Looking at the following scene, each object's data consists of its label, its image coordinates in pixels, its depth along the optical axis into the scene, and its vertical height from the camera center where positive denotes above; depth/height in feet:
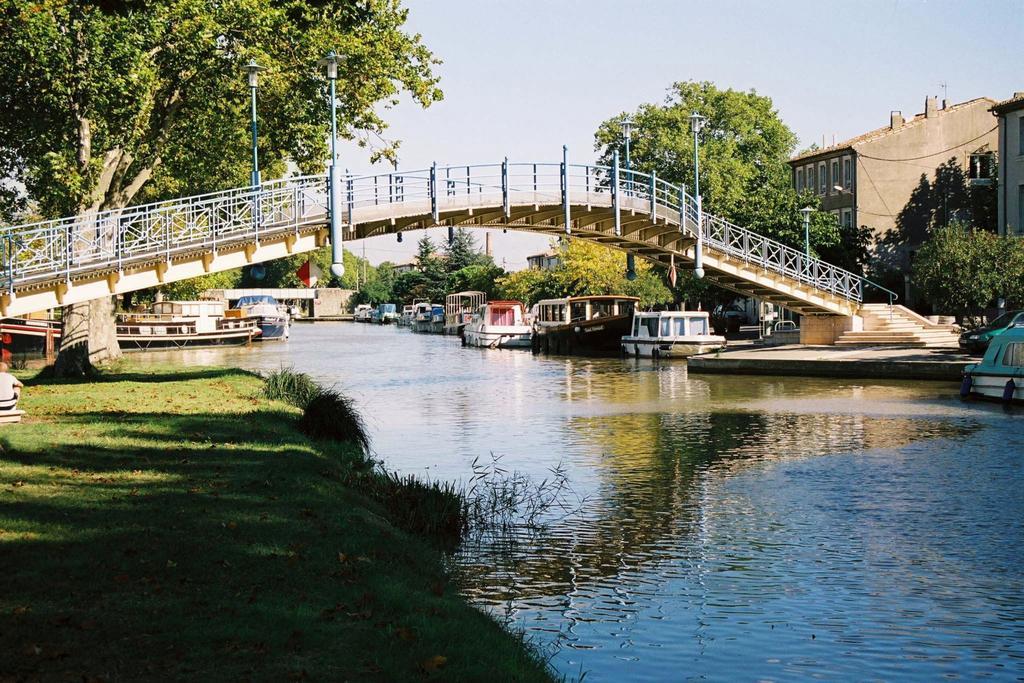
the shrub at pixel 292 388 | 81.10 -4.09
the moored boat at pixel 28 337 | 163.84 -0.53
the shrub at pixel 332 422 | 65.57 -5.08
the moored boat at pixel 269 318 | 270.46 +2.48
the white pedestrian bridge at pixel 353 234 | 93.86 +8.66
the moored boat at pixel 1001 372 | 98.27 -4.54
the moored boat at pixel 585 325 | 203.00 -0.26
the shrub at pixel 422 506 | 44.52 -6.70
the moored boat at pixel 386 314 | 468.34 +5.02
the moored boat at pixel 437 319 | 350.02 +1.98
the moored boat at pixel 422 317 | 364.21 +3.03
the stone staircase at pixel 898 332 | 150.30 -1.65
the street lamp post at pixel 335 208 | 103.90 +10.29
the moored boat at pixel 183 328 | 217.97 +0.52
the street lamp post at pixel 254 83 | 108.17 +22.32
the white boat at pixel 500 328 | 238.48 -0.47
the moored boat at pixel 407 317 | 410.47 +3.37
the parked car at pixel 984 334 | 126.31 -1.71
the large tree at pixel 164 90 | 93.50 +21.84
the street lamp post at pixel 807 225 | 179.83 +14.40
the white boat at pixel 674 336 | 173.99 -1.97
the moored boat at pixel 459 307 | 311.47 +5.33
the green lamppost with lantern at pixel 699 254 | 139.13 +7.76
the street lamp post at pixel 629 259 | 153.89 +8.41
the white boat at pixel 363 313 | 527.40 +6.33
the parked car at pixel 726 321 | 228.84 +0.12
